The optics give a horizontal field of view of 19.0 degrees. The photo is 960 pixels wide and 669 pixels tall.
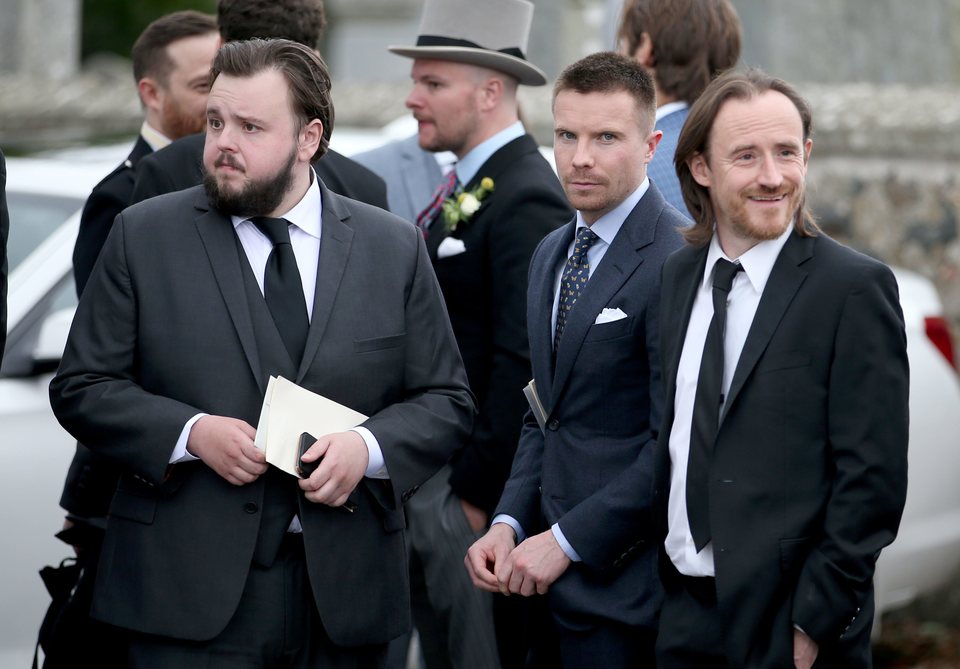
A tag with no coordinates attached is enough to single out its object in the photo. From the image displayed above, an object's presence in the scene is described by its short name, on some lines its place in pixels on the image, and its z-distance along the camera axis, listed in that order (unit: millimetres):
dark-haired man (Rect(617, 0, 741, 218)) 9123
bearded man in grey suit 6498
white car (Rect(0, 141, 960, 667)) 9468
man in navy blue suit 6912
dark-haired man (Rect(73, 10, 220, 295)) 9402
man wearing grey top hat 8750
